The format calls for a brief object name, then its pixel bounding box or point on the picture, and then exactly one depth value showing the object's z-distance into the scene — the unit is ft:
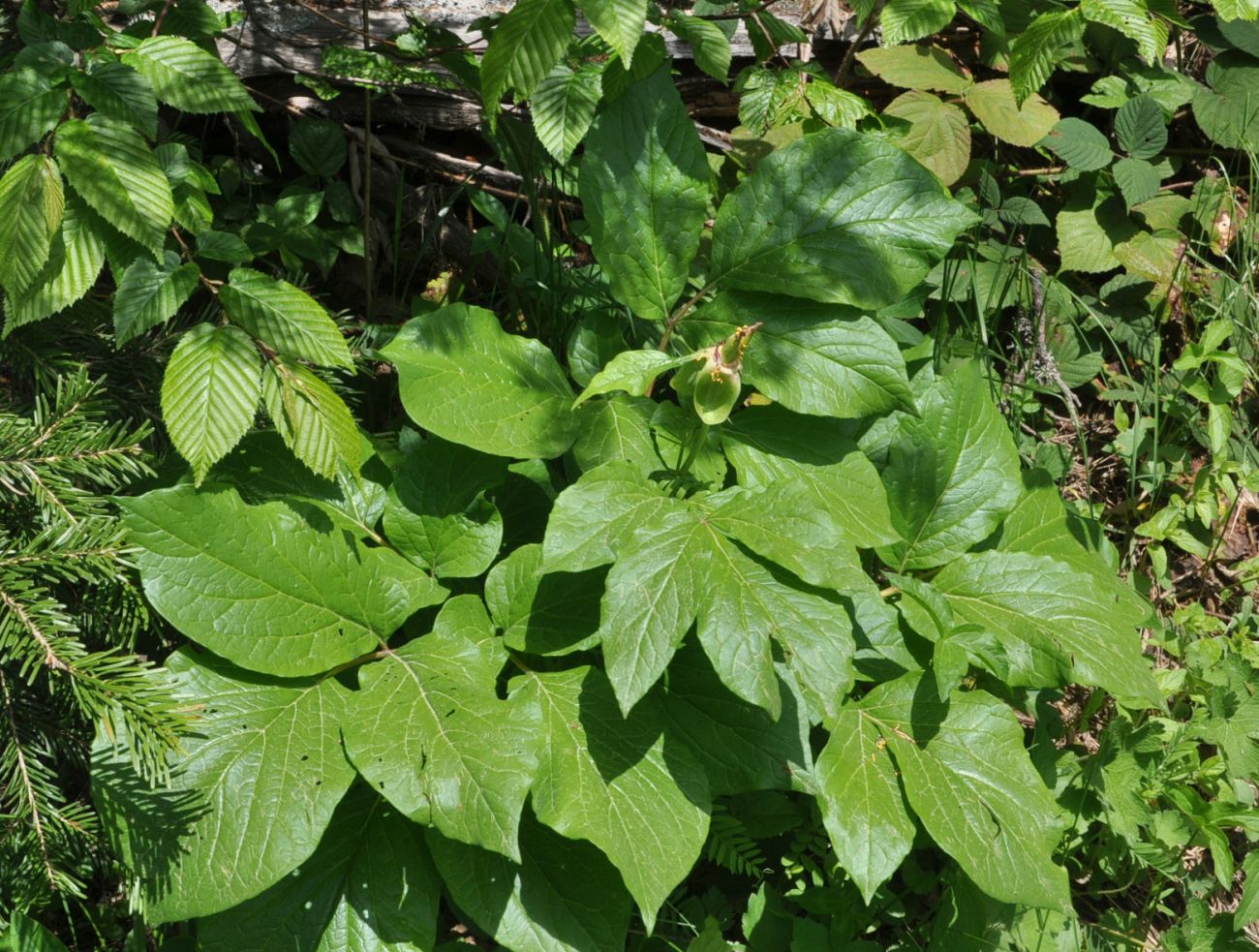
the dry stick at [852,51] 8.72
